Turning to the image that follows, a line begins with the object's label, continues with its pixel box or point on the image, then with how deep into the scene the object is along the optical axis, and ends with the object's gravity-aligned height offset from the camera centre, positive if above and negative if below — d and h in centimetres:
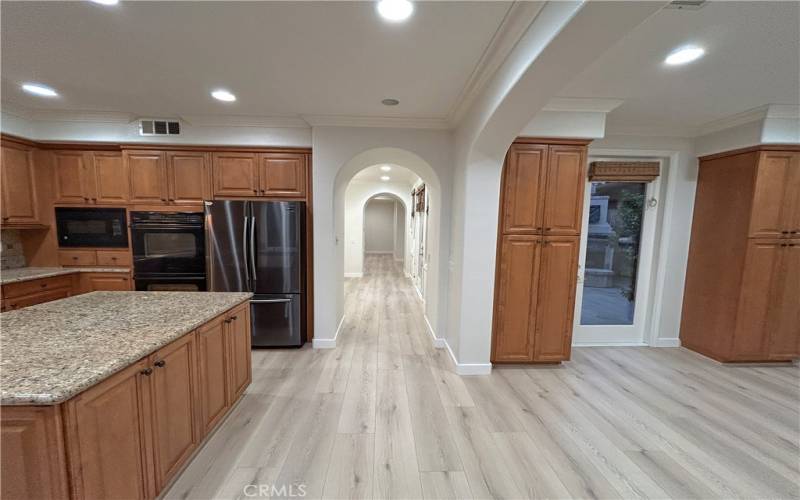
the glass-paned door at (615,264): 363 -43
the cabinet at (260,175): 338 +54
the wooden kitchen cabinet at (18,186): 304 +31
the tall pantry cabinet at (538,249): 291 -22
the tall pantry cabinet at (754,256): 300 -25
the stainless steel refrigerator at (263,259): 319 -42
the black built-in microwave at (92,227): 339 -11
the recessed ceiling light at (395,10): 151 +114
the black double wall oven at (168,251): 328 -36
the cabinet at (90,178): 336 +45
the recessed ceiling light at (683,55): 191 +119
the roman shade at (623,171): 342 +70
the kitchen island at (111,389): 100 -74
